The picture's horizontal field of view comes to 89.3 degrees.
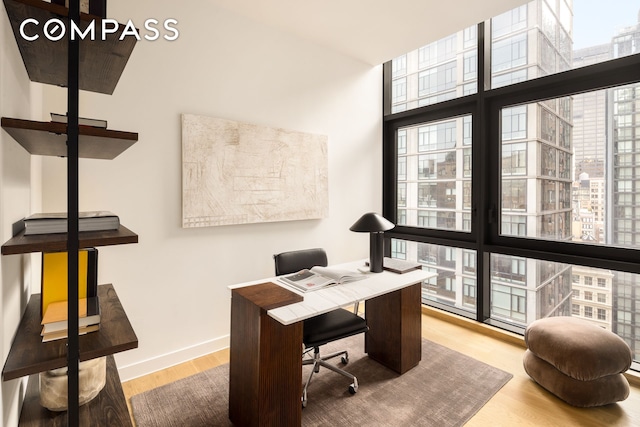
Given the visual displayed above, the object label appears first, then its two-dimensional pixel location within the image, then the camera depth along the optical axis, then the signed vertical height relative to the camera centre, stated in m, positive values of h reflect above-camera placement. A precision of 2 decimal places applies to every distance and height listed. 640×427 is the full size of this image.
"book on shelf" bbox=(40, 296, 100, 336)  1.08 -0.36
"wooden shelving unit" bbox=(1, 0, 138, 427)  0.88 +0.10
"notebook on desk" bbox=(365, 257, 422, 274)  2.44 -0.43
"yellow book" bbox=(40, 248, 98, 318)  1.16 -0.24
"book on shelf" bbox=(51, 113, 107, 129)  1.01 +0.29
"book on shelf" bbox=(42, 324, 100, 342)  1.08 -0.41
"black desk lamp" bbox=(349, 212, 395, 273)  2.25 -0.14
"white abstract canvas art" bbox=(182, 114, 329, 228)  2.52 +0.33
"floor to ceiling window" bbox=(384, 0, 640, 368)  2.40 +0.42
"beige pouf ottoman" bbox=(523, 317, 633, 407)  1.95 -0.94
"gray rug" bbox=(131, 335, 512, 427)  1.93 -1.23
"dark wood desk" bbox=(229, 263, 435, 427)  1.66 -0.70
